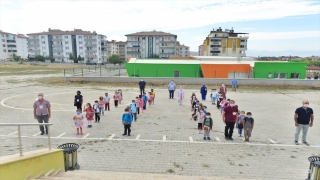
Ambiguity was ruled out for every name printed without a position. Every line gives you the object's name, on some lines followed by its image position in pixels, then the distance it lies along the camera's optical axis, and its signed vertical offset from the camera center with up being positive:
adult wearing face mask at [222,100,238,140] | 8.93 -2.00
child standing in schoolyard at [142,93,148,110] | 14.27 -2.13
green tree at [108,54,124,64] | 76.90 +2.57
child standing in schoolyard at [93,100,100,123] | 11.26 -2.30
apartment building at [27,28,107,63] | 97.88 +10.39
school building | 29.84 -0.23
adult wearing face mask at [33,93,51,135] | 9.26 -1.79
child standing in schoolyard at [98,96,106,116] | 12.44 -2.12
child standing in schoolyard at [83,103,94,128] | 10.48 -2.24
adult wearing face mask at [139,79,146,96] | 18.39 -1.49
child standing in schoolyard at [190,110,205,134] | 9.84 -2.36
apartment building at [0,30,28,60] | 106.69 +11.23
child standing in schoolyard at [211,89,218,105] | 16.12 -2.06
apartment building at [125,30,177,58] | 90.88 +9.90
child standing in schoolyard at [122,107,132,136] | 9.29 -2.20
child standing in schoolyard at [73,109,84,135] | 9.52 -2.32
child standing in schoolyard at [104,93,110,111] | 13.53 -2.12
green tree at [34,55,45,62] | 90.50 +3.71
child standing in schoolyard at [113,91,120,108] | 14.88 -2.10
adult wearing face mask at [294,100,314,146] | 8.52 -1.95
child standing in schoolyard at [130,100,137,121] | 11.37 -2.12
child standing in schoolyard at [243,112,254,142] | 8.78 -2.31
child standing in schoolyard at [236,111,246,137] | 9.20 -2.26
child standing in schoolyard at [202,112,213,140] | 8.93 -2.35
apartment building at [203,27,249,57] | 86.44 +9.47
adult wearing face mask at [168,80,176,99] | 18.10 -1.70
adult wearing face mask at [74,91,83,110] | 12.26 -1.86
